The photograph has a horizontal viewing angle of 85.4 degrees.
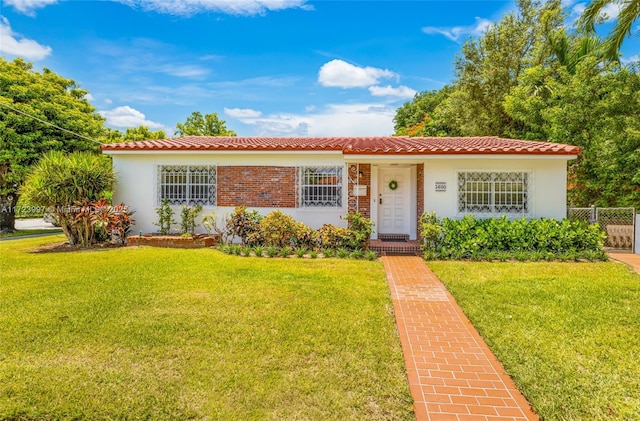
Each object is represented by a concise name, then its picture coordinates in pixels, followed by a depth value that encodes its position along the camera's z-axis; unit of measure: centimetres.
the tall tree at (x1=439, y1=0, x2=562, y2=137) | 2127
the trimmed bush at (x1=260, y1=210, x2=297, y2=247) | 1130
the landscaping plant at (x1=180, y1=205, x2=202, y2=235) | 1277
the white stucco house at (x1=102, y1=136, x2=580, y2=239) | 1153
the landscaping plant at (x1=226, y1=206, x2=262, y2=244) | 1170
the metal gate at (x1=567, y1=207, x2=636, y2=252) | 1172
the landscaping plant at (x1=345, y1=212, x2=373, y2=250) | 1083
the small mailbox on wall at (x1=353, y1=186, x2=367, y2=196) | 1184
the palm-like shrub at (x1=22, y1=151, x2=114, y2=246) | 1159
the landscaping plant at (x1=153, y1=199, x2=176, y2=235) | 1286
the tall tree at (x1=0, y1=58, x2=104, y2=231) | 1761
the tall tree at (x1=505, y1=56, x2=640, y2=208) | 1380
